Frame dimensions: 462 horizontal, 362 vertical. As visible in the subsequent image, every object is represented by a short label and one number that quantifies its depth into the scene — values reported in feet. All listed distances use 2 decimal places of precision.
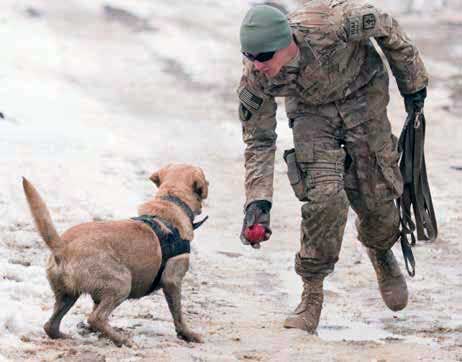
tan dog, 32.14
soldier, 36.60
